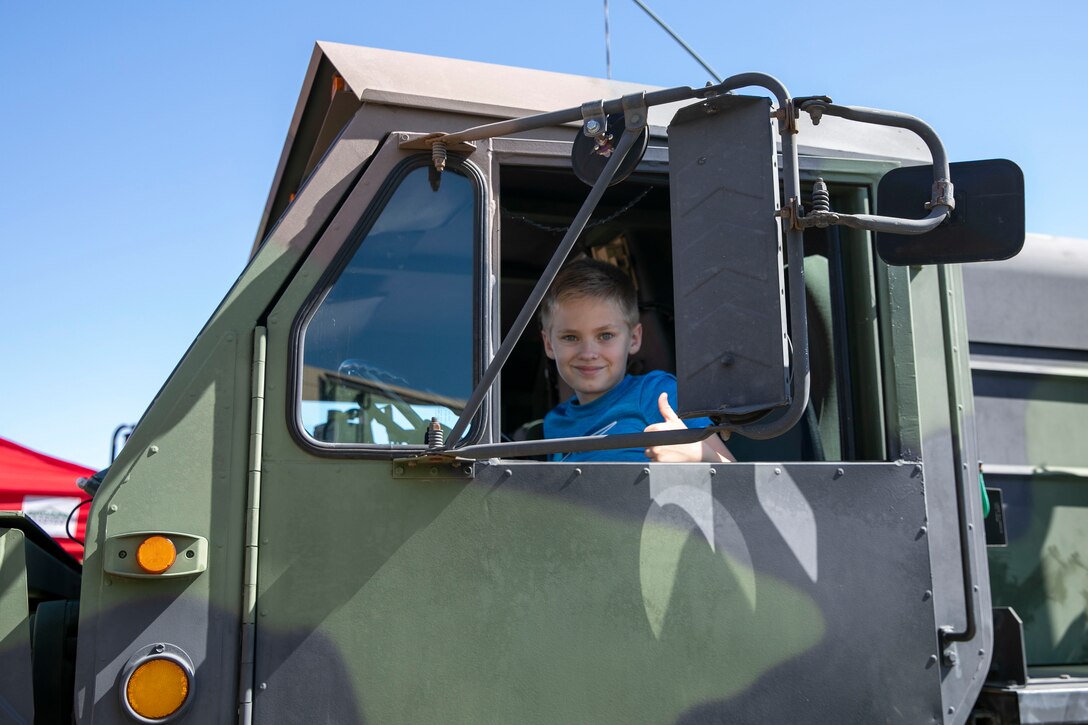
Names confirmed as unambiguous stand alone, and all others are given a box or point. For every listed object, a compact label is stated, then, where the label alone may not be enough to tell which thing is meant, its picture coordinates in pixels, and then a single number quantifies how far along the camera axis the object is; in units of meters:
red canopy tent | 6.34
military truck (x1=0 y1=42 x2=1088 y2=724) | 1.98
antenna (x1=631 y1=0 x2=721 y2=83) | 3.04
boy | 2.70
